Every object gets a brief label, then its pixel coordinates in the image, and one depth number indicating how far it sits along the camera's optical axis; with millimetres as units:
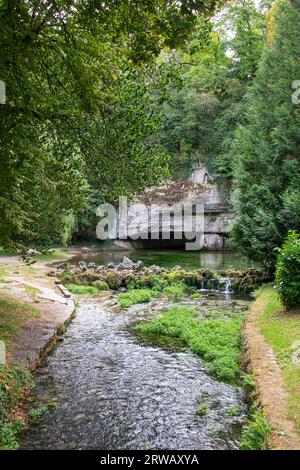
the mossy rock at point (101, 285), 19062
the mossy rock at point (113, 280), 19375
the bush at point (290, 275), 10490
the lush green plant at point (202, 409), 6612
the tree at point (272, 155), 16422
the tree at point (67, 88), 5484
